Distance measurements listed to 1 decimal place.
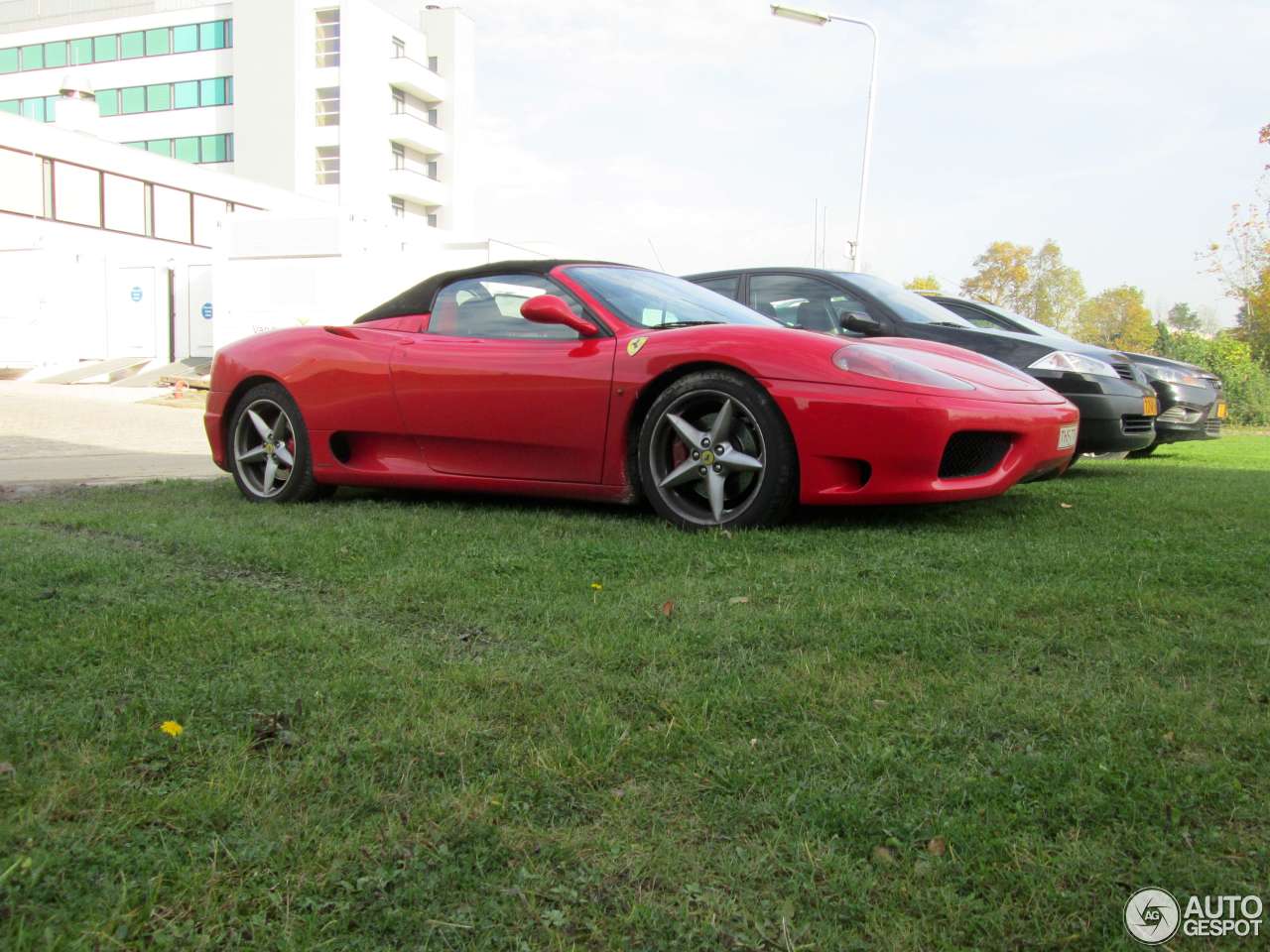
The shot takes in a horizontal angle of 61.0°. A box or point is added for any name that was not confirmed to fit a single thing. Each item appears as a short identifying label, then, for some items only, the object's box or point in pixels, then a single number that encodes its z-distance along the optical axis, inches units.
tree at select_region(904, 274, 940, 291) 1583.4
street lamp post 717.3
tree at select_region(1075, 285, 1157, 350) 1893.5
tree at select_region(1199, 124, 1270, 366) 1071.6
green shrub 780.0
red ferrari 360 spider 172.7
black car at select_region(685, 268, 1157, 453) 272.8
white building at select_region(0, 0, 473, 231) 1747.0
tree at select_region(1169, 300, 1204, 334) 3247.0
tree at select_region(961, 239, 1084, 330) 1775.3
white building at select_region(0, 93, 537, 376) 829.8
